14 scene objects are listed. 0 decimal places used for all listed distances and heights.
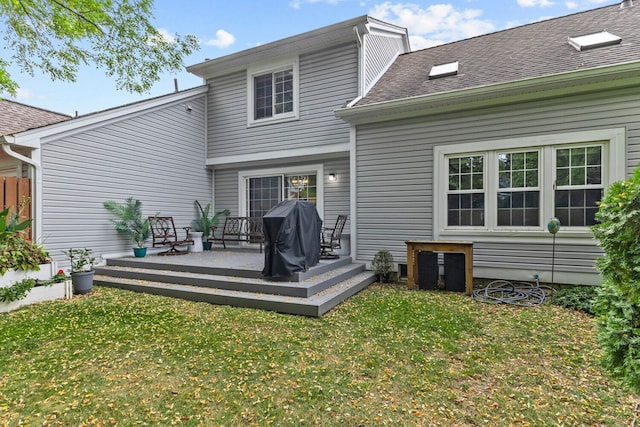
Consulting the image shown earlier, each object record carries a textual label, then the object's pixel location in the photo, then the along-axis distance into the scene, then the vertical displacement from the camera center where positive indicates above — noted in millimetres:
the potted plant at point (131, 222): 7070 -291
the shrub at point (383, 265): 6383 -1126
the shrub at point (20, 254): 4786 -718
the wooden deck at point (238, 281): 4672 -1255
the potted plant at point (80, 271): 5531 -1134
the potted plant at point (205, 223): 8914 -384
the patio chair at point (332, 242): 6752 -737
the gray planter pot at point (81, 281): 5520 -1278
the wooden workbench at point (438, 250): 5480 -740
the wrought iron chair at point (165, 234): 7578 -623
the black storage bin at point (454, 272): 5699 -1138
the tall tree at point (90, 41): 7203 +4136
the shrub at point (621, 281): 1945 -465
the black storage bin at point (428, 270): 5875 -1130
